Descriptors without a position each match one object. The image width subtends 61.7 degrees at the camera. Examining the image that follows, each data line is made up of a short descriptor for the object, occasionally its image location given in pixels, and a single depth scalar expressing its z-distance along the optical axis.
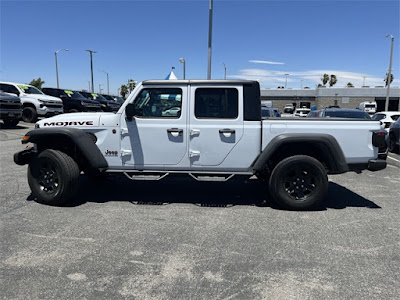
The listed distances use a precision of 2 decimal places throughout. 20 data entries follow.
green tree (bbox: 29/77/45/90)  65.50
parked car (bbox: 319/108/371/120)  10.98
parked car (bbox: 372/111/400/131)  13.43
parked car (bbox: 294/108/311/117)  32.62
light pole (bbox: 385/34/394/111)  31.58
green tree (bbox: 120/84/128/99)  90.88
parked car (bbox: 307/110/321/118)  16.16
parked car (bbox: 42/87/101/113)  21.06
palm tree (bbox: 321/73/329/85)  101.18
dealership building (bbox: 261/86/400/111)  56.66
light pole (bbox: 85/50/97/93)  41.13
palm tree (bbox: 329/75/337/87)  100.19
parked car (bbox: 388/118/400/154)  11.03
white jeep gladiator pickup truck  4.95
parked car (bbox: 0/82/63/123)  17.41
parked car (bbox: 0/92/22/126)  14.75
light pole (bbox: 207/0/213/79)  14.99
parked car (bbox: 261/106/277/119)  11.95
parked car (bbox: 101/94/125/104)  32.91
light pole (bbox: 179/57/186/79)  21.14
